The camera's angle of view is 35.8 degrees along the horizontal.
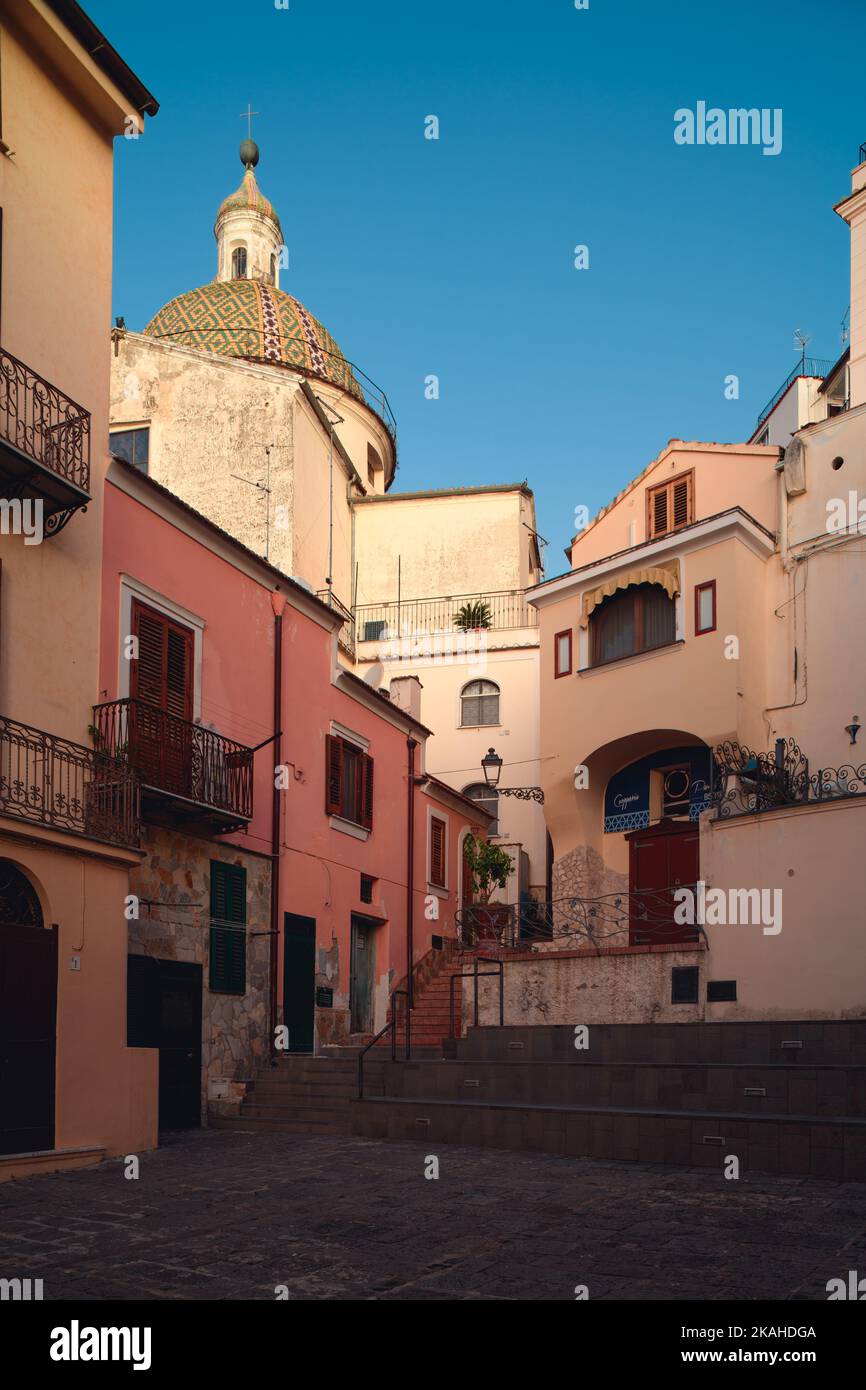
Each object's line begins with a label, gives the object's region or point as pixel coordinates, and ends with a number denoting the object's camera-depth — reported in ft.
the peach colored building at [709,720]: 59.47
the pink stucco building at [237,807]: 54.75
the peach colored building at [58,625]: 43.47
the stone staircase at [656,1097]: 42.42
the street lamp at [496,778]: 101.50
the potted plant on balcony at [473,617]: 124.09
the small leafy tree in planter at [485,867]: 100.17
